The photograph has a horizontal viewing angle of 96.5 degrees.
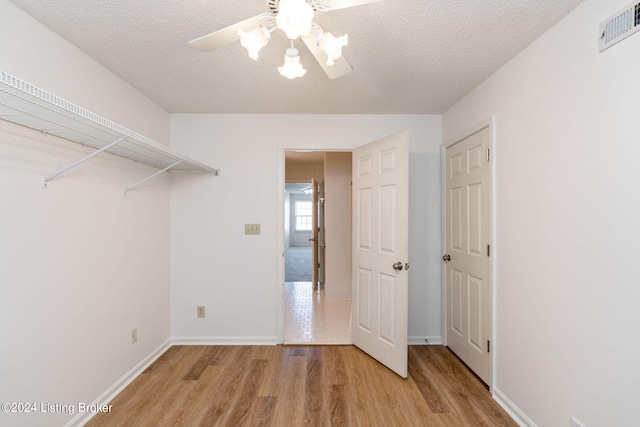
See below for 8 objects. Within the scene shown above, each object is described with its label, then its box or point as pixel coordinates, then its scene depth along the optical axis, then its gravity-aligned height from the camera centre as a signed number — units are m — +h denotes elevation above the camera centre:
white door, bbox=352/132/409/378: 2.34 -0.32
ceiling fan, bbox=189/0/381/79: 1.00 +0.74
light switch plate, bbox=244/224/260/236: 2.93 -0.14
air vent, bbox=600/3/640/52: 1.17 +0.81
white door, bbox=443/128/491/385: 2.19 -0.32
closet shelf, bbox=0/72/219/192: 1.01 +0.45
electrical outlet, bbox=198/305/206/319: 2.92 -0.98
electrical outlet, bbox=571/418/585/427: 1.41 -1.05
